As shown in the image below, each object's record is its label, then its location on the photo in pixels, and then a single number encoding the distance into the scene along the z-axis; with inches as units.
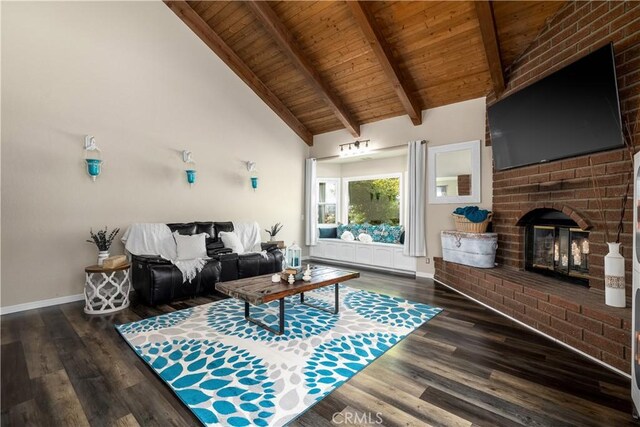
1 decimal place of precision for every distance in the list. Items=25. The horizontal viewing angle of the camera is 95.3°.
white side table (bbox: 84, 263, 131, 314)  127.5
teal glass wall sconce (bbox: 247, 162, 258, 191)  220.5
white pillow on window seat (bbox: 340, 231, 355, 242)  251.0
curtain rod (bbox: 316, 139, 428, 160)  196.4
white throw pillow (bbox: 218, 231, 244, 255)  182.1
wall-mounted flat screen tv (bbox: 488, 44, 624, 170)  96.0
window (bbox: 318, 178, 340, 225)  289.7
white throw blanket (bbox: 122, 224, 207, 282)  147.6
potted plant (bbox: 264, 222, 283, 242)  226.8
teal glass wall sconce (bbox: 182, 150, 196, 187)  183.8
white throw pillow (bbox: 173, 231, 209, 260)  161.2
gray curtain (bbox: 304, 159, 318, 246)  258.9
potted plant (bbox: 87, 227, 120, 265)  140.0
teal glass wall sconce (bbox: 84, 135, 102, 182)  144.3
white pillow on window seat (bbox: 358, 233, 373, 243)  239.8
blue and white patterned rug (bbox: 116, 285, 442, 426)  68.6
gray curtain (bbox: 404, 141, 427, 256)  196.4
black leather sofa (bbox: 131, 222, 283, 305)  137.2
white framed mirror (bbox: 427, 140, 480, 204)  175.6
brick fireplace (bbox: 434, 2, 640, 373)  90.7
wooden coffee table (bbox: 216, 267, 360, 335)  98.6
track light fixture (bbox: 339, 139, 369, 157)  228.8
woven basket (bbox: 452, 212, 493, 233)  157.8
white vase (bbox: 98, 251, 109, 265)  138.4
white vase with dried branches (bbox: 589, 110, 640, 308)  89.0
